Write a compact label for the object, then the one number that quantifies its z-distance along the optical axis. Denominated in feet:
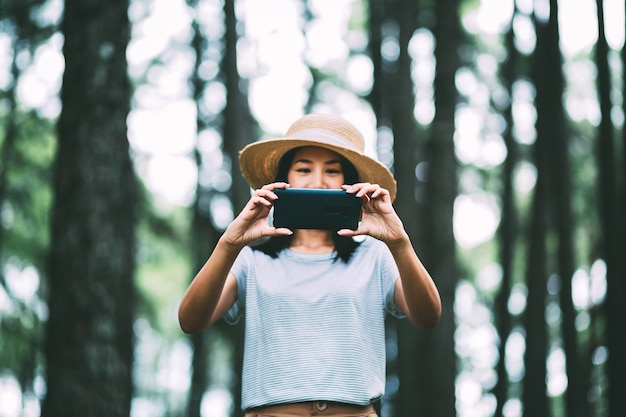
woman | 9.27
